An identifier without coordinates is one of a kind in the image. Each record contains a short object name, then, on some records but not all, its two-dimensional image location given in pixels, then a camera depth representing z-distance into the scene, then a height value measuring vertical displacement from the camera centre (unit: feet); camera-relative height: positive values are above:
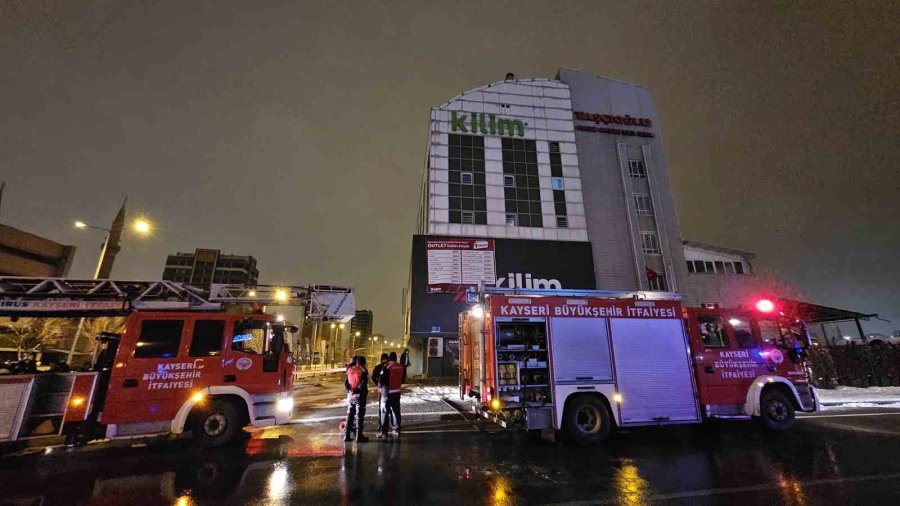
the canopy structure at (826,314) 74.64 +10.49
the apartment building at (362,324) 629.80 +71.68
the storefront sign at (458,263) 96.43 +26.45
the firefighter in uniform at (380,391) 28.45 -1.83
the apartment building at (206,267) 363.35 +94.94
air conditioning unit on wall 99.09 +4.66
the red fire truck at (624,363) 25.95 +0.19
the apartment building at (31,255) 147.74 +46.59
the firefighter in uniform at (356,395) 26.73 -2.04
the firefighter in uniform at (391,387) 28.22 -1.55
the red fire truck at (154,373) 23.41 -0.43
